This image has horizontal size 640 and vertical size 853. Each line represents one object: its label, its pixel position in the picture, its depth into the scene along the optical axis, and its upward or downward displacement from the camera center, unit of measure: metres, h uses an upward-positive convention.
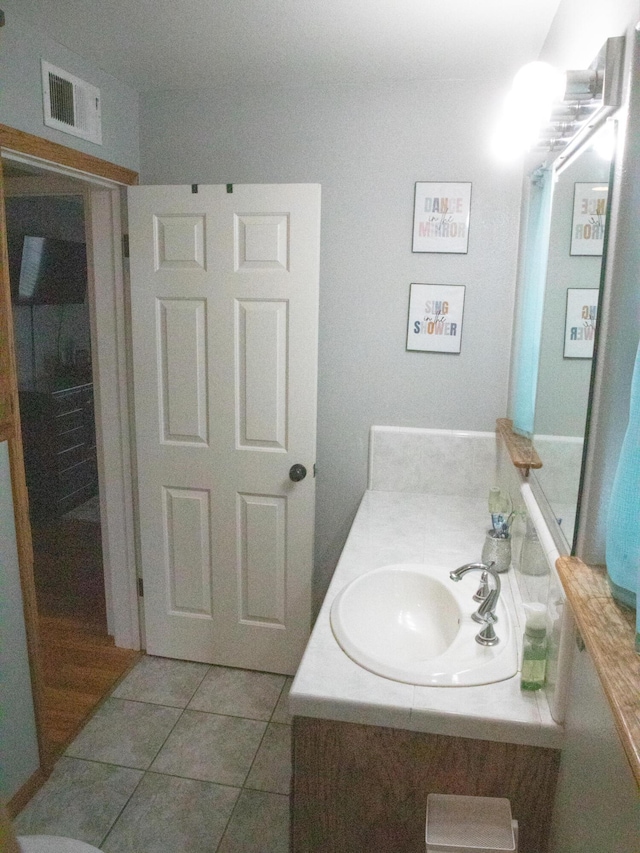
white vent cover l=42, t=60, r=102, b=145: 1.94 +0.66
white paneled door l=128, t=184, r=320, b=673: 2.31 -0.41
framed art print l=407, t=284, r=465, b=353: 2.35 -0.01
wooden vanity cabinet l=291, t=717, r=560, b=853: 1.24 -0.95
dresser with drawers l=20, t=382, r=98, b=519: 4.04 -0.93
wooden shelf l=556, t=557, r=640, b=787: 0.73 -0.45
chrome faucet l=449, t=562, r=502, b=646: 1.42 -0.67
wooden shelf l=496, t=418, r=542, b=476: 1.70 -0.40
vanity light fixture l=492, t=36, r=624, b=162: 1.03 +0.42
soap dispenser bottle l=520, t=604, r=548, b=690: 1.26 -0.68
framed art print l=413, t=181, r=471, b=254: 2.28 +0.36
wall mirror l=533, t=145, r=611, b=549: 1.16 -0.01
